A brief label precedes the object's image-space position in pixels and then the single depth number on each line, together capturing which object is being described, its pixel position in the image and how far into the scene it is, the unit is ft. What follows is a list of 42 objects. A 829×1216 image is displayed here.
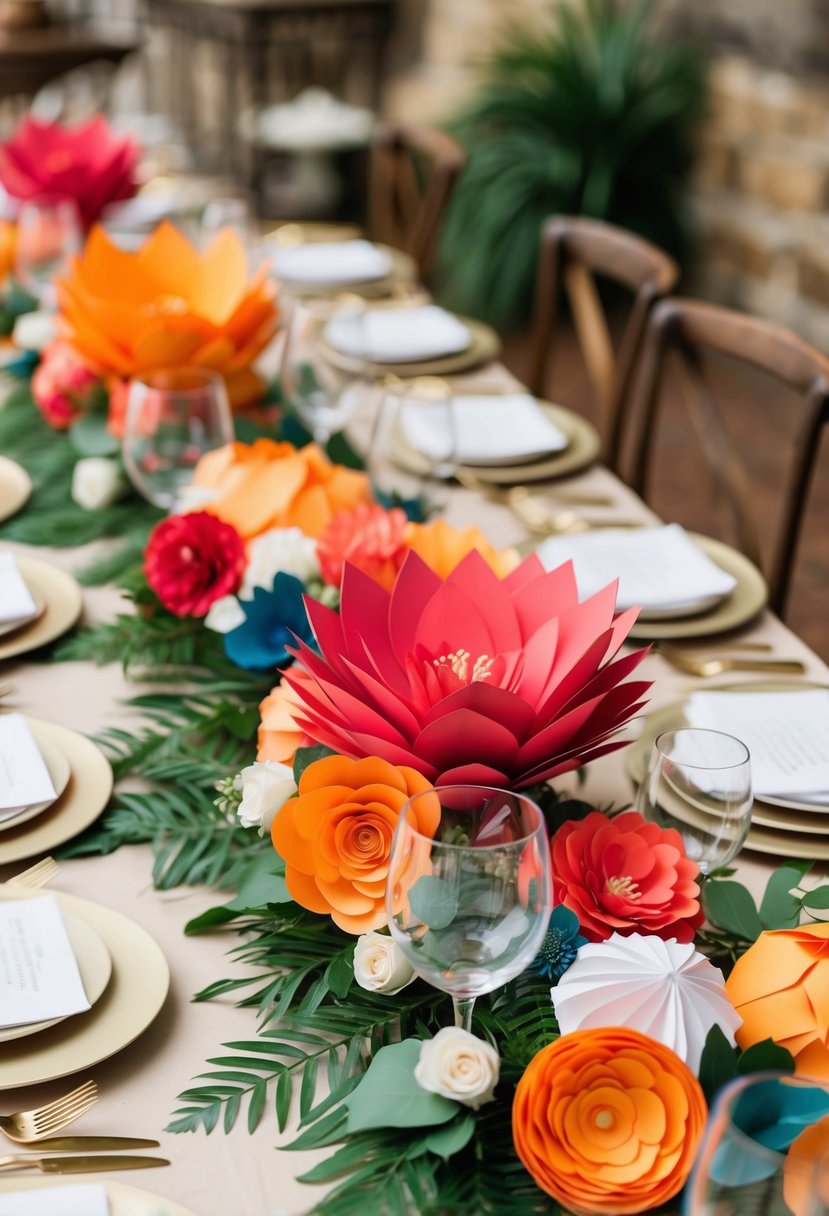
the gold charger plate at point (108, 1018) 2.49
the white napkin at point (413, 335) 6.87
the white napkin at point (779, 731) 3.45
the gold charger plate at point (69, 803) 3.15
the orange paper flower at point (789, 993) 2.45
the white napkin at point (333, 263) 8.17
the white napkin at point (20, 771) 3.25
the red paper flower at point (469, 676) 2.75
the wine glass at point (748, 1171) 1.56
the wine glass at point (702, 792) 2.77
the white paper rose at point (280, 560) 3.90
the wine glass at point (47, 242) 6.56
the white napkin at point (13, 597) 4.15
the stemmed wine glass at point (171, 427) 4.56
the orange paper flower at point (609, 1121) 2.16
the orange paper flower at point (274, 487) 4.23
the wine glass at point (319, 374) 5.16
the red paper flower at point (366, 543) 3.71
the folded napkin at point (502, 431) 5.62
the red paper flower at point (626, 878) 2.69
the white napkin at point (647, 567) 4.41
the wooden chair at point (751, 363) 5.51
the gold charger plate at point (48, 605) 4.09
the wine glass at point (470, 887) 2.20
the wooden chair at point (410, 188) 9.71
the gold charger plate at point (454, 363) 6.75
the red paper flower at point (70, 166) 7.57
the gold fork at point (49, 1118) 2.38
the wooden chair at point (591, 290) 7.10
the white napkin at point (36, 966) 2.57
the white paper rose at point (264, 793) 2.90
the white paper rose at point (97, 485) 5.10
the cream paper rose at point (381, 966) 2.56
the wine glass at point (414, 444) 4.53
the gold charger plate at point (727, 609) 4.32
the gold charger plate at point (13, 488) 5.15
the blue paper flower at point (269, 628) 3.75
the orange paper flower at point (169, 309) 5.29
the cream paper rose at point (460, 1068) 2.26
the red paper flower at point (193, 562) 3.99
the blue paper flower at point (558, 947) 2.60
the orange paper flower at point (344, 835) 2.64
